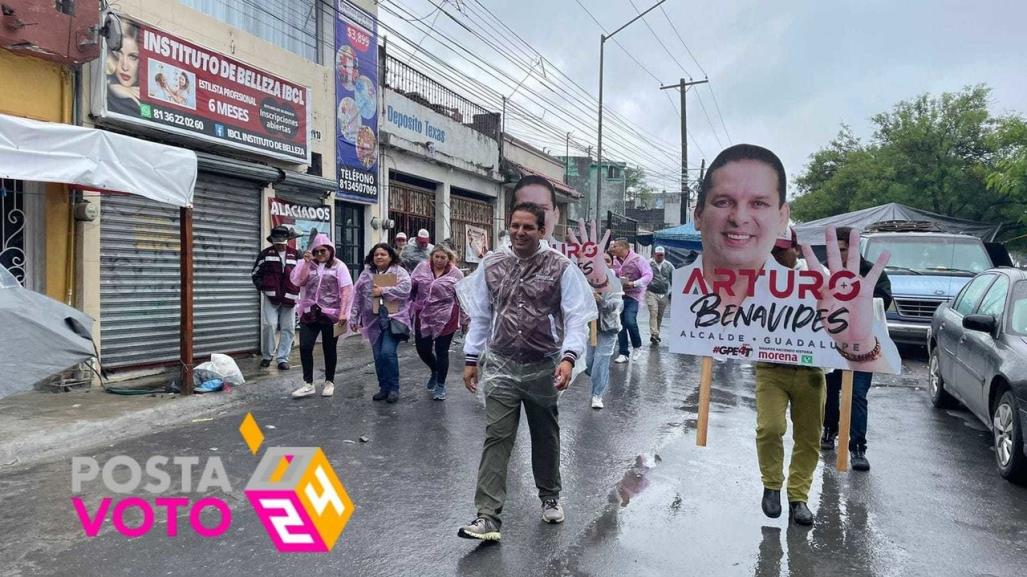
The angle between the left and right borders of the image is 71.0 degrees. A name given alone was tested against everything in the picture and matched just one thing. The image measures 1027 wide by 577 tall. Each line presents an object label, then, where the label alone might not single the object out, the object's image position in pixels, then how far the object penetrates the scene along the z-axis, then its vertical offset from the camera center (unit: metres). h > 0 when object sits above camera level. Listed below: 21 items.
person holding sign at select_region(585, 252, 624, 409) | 7.44 -0.61
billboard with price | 13.10 +3.23
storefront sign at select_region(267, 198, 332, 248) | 11.21 +0.94
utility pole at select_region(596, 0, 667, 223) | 22.16 +4.02
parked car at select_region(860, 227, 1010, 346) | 11.24 +0.33
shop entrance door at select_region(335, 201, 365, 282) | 13.58 +0.77
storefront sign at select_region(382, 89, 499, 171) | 15.01 +3.33
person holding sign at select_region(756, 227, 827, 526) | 4.37 -0.87
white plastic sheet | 6.09 +1.01
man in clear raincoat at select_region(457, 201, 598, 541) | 4.03 -0.40
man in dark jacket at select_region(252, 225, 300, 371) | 9.48 -0.20
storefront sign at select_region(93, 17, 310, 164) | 8.55 +2.36
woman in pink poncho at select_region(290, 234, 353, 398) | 7.59 -0.23
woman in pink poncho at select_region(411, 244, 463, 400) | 7.71 -0.34
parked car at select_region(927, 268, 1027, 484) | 5.11 -0.58
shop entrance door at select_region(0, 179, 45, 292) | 7.64 +0.40
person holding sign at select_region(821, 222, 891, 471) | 5.50 -0.97
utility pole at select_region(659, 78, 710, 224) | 30.15 +5.66
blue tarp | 21.73 +1.37
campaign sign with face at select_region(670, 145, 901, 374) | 4.38 -0.02
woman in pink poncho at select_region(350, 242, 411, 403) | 7.61 -0.37
